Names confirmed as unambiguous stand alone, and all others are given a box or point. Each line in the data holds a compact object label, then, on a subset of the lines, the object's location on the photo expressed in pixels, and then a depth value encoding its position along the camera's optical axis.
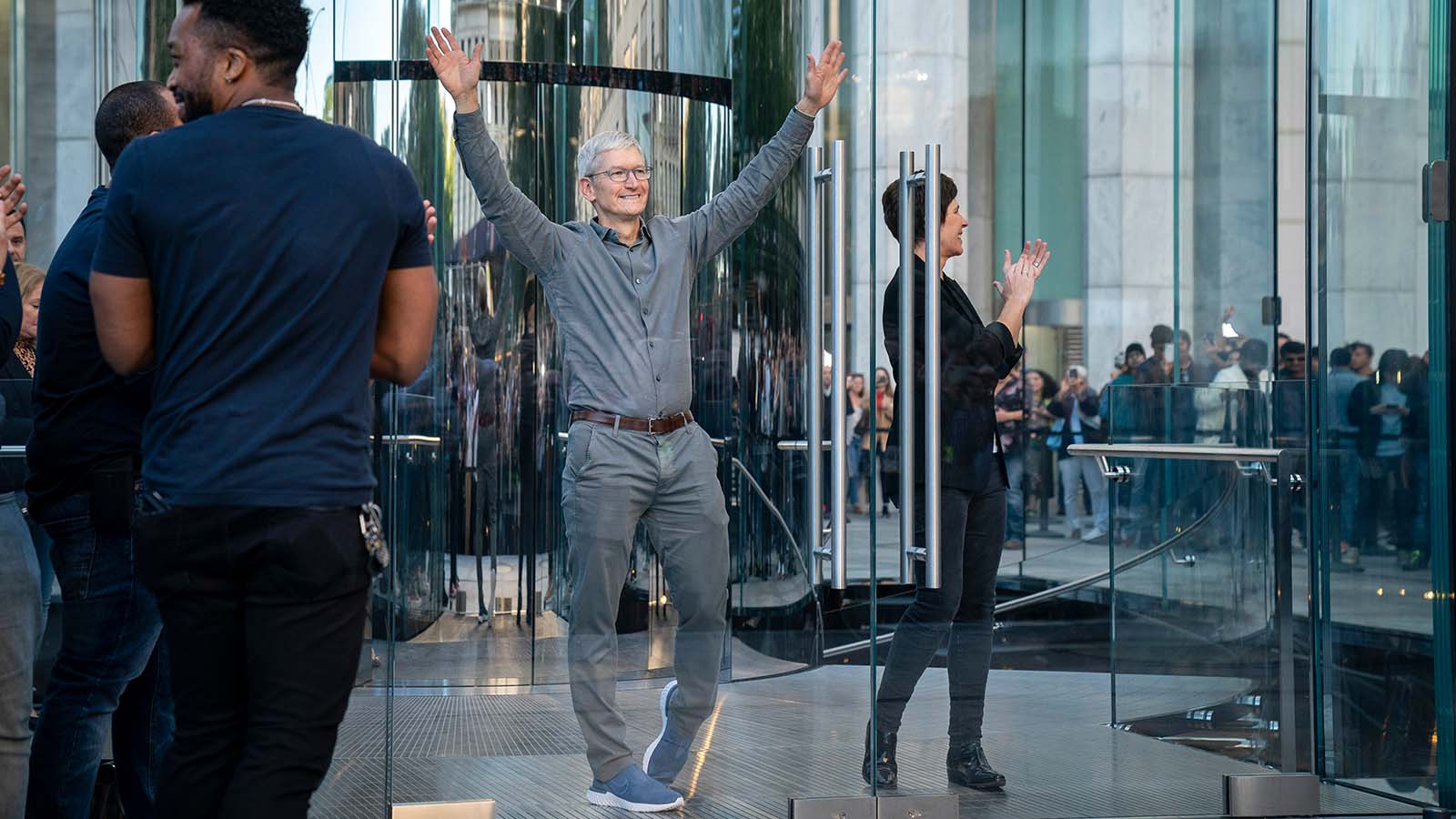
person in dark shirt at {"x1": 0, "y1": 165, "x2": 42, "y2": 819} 2.80
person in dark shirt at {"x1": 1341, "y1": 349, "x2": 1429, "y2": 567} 4.12
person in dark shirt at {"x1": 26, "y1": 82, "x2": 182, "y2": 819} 2.82
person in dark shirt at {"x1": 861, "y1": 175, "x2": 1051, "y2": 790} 3.65
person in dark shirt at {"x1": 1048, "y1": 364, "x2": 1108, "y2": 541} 4.29
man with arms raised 3.61
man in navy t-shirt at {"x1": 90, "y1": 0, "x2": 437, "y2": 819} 2.20
